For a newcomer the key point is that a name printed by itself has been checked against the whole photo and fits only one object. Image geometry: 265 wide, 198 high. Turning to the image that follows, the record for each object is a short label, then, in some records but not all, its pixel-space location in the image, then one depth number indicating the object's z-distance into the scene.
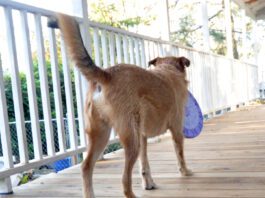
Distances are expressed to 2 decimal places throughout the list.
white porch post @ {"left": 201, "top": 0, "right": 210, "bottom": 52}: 6.75
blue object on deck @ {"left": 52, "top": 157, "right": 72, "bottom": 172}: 3.85
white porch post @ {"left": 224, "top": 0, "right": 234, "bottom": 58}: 8.62
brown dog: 1.67
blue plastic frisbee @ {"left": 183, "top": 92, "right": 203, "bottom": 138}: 3.14
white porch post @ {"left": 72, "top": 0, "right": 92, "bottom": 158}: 3.03
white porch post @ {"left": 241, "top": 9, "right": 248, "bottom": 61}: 10.90
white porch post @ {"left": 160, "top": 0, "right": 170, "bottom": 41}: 4.95
